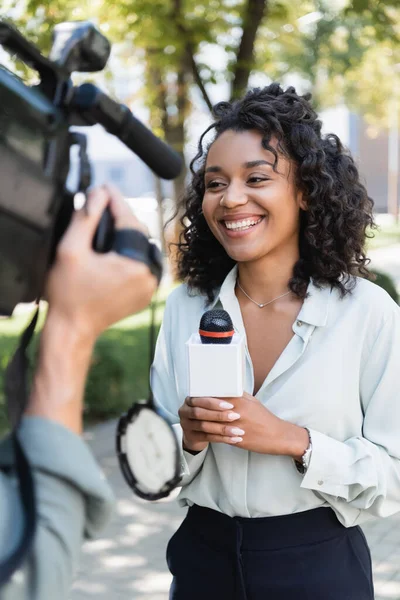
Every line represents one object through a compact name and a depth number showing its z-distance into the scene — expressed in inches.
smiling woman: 74.8
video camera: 40.6
